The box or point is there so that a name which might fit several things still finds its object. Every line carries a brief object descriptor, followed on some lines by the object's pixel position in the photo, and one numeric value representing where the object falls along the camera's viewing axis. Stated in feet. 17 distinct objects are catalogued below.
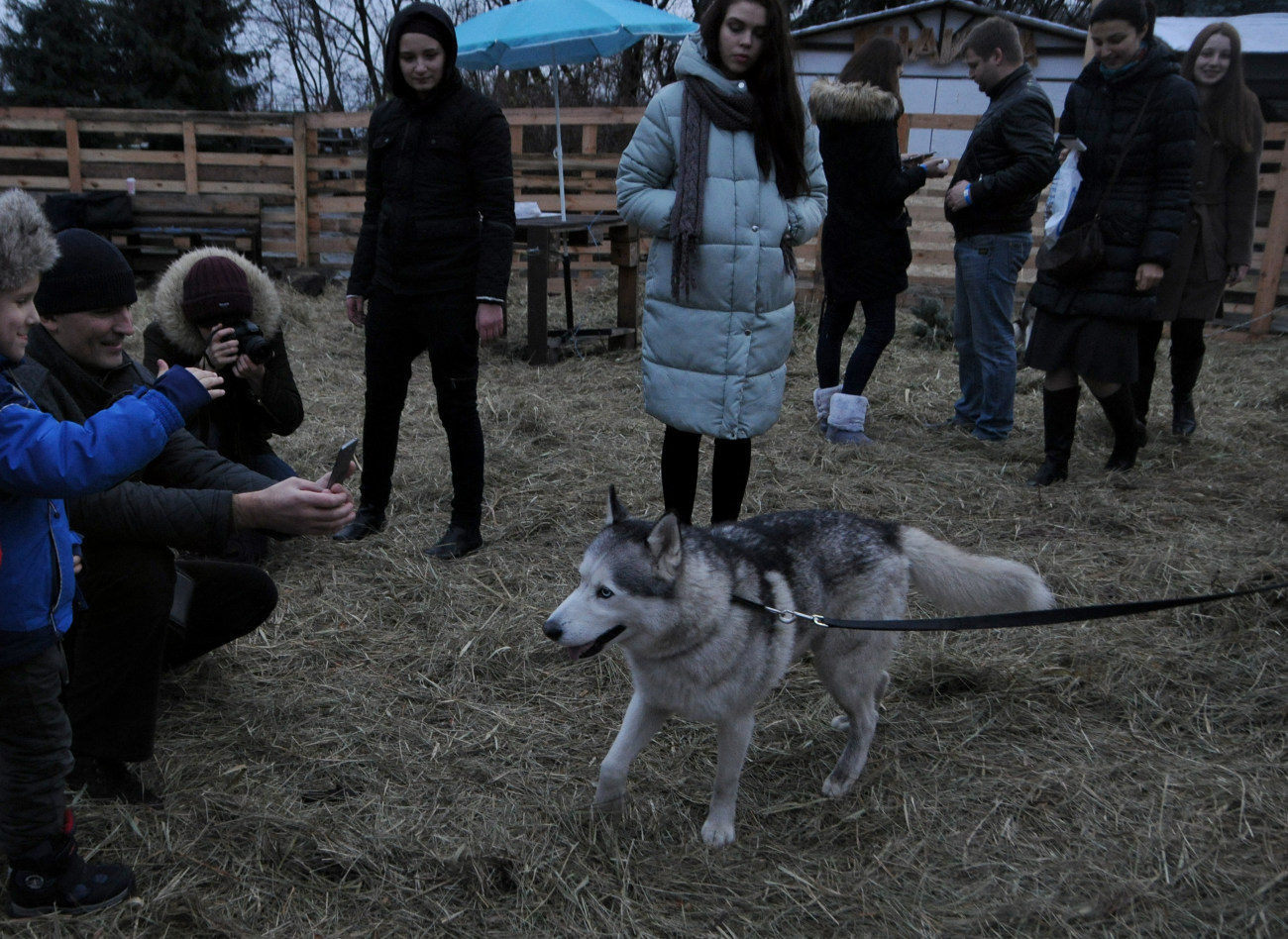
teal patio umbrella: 28.55
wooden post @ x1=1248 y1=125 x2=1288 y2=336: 28.99
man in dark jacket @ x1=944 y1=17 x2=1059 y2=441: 16.57
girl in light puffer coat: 11.18
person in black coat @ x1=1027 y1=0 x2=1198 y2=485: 14.32
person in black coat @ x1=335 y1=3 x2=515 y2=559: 12.50
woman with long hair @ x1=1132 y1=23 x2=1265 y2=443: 16.87
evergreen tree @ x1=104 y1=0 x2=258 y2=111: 54.03
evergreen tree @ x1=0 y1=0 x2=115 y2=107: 53.16
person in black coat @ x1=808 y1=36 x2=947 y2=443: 17.35
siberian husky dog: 7.39
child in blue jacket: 5.77
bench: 37.68
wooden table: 25.16
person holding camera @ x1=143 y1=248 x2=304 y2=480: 11.46
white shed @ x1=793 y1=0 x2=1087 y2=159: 46.55
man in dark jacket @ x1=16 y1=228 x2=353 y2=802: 7.69
